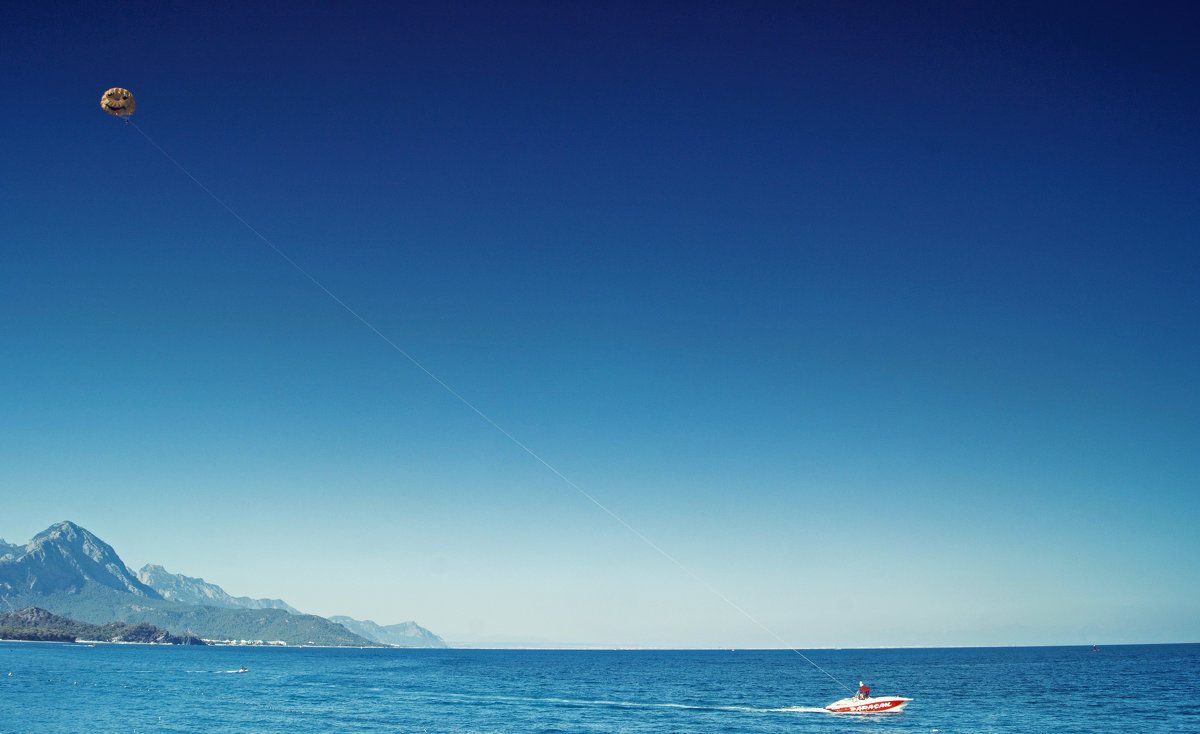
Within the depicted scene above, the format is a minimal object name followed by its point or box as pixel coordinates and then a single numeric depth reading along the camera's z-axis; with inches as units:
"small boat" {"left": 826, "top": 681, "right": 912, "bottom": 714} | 2293.3
